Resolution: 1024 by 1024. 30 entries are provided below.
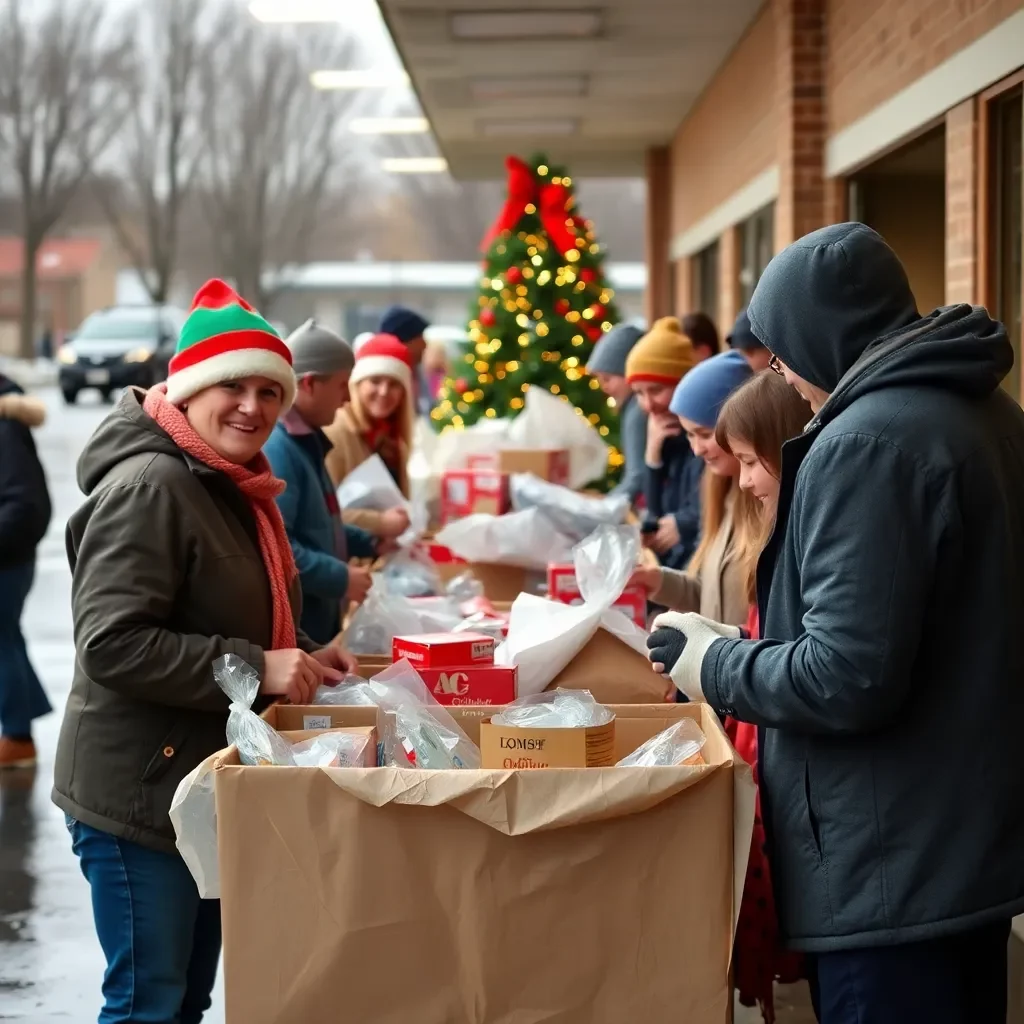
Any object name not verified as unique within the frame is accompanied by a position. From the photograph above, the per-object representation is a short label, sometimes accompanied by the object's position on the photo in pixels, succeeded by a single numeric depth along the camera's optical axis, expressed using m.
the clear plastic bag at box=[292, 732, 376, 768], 2.26
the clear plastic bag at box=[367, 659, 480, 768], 2.41
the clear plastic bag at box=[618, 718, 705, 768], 2.36
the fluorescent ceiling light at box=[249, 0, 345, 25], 9.51
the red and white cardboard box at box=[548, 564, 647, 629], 3.76
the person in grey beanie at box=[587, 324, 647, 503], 6.84
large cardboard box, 2.12
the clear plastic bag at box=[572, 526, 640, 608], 3.14
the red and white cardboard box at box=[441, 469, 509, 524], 5.38
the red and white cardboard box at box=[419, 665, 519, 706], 2.79
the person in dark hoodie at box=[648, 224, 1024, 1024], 1.96
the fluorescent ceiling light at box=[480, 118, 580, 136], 14.07
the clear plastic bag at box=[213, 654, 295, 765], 2.25
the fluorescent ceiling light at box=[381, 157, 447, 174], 18.91
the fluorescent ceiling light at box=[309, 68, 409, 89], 12.82
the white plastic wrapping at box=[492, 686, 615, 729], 2.40
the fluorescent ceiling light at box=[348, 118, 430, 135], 15.62
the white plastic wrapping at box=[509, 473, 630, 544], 4.80
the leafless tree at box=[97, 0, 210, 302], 30.77
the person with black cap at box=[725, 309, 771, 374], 5.75
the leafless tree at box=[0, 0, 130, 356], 29.69
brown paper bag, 3.00
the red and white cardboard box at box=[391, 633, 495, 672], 2.81
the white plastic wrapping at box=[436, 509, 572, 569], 4.59
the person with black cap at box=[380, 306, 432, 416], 7.88
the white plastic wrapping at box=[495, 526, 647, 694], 2.96
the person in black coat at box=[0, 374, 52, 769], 6.41
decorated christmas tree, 10.59
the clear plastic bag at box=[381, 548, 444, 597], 4.52
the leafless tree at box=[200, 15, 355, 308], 32.16
